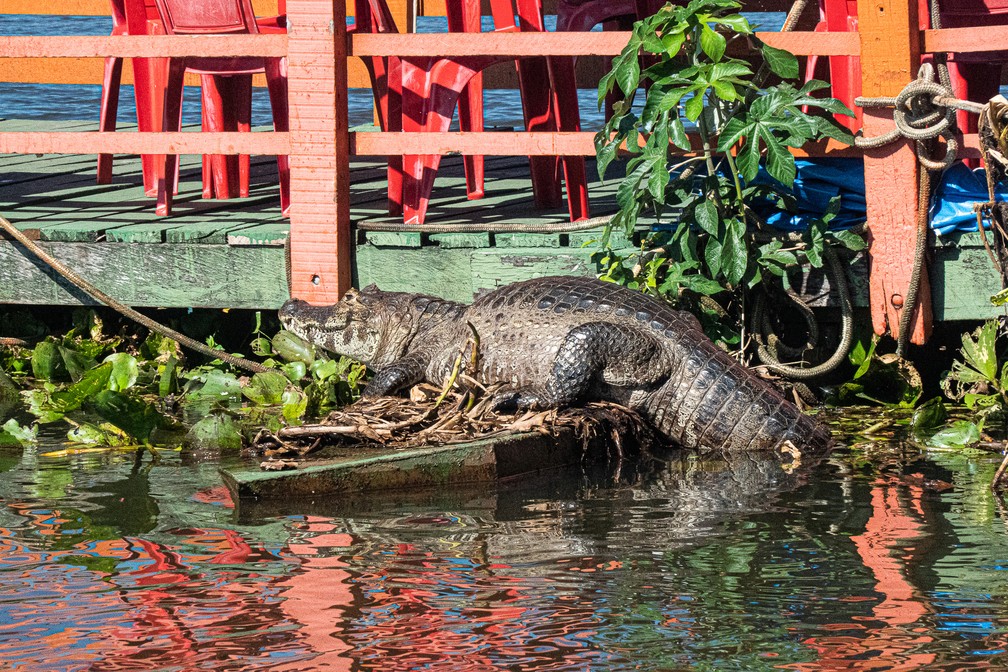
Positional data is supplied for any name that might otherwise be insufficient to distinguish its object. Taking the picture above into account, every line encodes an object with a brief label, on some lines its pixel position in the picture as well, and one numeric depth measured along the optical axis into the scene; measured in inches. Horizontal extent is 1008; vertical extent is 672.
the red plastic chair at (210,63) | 514.0
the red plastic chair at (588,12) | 524.1
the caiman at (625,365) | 405.1
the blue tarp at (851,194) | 425.4
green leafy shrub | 403.5
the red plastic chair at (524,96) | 487.8
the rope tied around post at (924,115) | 399.2
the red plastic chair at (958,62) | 474.0
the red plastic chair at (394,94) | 504.4
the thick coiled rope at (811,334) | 429.4
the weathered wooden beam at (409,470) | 341.7
